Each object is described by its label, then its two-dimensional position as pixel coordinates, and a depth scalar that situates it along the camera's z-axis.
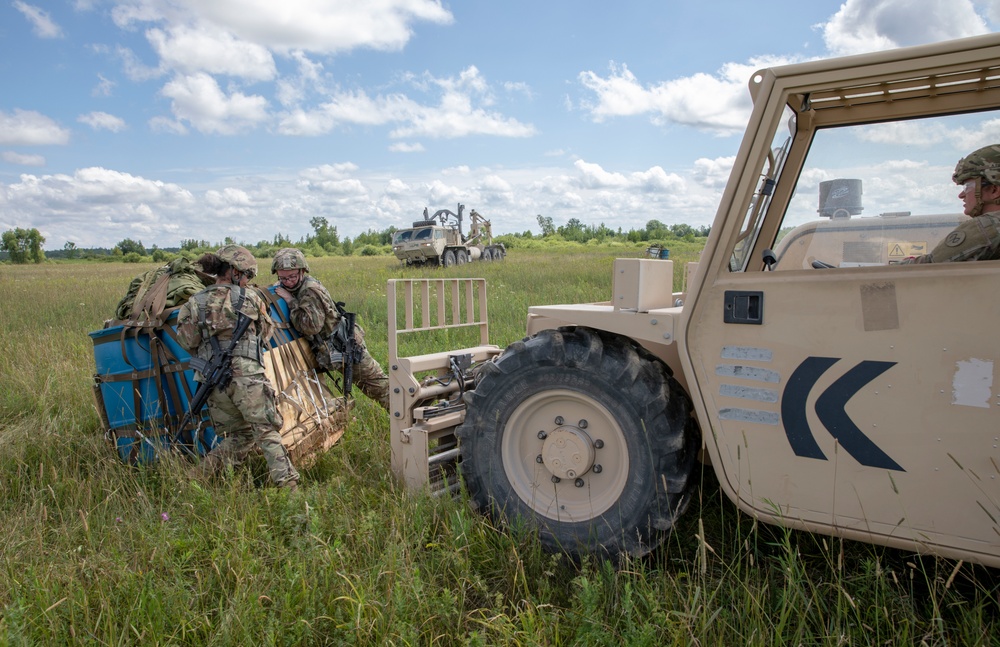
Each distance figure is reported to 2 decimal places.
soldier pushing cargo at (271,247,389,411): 4.89
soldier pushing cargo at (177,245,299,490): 4.13
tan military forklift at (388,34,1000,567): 2.24
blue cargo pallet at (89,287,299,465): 4.41
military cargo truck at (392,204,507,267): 27.72
